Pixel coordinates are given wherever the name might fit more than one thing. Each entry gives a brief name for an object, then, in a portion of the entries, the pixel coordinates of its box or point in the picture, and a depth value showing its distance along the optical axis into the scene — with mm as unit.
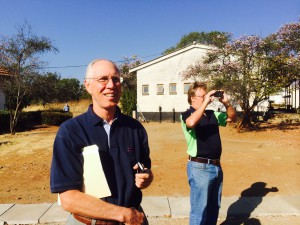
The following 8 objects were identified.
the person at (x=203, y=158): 3486
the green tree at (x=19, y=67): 17297
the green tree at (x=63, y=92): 20294
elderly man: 1719
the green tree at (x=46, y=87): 18359
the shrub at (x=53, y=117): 23406
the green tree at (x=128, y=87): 27359
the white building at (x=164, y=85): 24703
